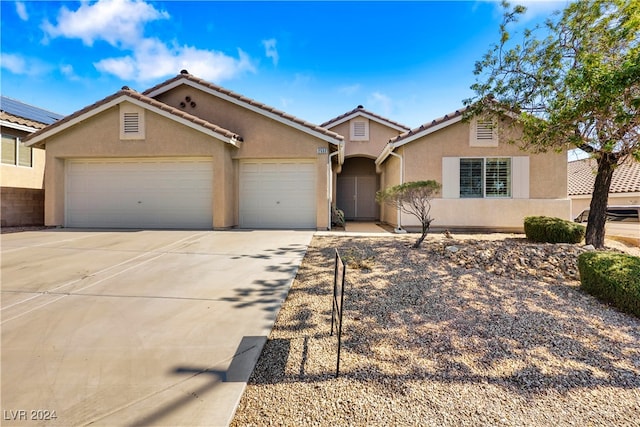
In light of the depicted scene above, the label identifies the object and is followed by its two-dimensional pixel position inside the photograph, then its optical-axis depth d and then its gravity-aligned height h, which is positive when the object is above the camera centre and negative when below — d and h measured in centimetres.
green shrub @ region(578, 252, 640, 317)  383 -94
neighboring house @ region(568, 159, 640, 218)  1465 +143
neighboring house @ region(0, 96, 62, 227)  1157 +152
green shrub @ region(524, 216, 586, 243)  779 -51
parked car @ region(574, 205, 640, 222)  1096 -2
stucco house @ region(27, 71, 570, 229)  1033 +152
